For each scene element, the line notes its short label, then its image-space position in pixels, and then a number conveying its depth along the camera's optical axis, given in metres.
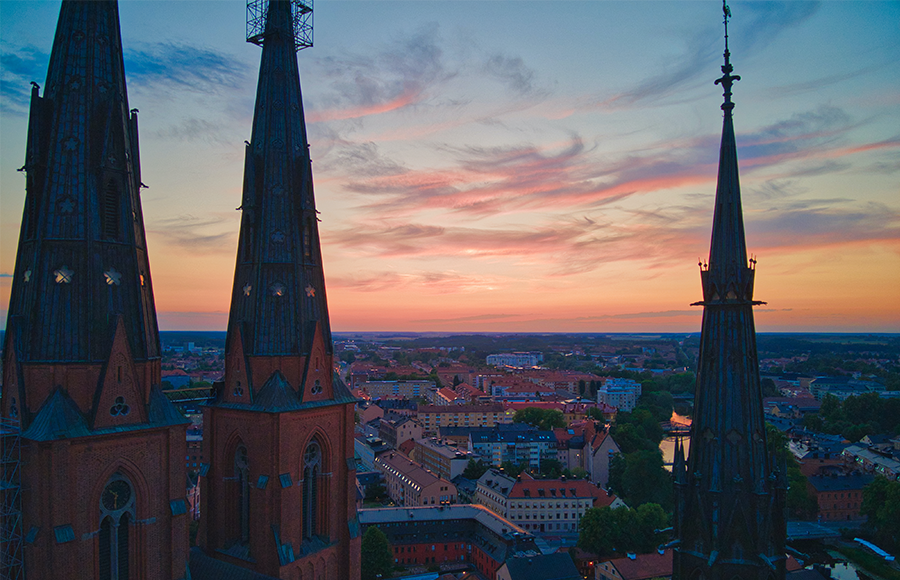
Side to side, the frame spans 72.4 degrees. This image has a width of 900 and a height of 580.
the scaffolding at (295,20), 35.03
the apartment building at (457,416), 176.88
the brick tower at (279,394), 30.91
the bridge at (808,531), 89.67
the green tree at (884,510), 86.56
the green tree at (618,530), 81.50
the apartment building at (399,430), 149.00
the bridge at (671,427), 172.25
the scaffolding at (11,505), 23.48
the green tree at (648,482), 103.62
